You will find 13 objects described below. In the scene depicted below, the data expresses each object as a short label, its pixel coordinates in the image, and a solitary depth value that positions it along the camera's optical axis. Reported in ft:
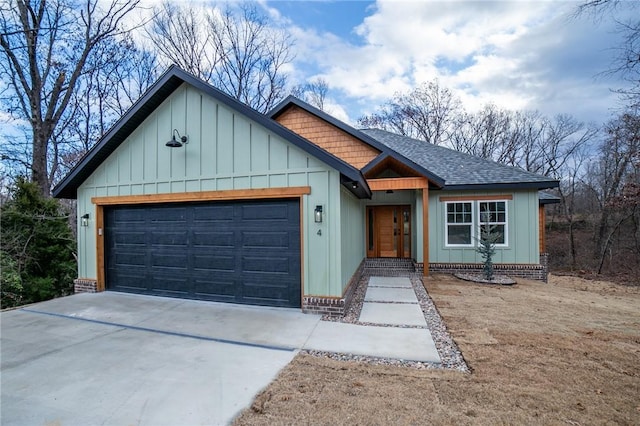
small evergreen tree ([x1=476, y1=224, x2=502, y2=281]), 29.73
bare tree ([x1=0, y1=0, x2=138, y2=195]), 37.14
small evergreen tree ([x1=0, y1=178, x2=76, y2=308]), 26.86
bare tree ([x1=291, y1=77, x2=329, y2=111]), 73.67
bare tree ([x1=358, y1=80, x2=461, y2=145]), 83.10
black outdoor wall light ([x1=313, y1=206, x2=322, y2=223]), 18.54
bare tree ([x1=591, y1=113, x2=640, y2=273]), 41.72
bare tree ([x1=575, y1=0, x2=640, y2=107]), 19.66
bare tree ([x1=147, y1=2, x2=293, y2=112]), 58.39
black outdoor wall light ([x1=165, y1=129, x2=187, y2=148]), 20.53
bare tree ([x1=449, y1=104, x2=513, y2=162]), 82.84
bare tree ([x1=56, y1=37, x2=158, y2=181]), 46.34
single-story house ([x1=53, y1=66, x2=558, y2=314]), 18.93
